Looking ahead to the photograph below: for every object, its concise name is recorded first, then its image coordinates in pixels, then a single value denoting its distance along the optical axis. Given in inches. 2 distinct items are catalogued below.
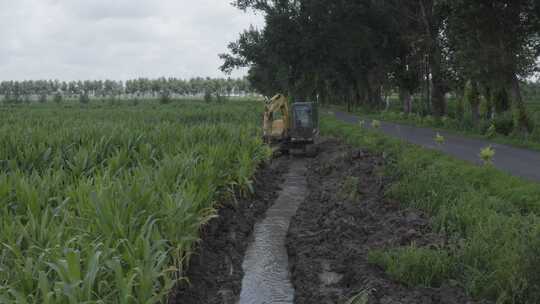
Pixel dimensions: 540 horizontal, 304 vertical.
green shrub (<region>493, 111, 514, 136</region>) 716.0
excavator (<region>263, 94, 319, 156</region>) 666.2
